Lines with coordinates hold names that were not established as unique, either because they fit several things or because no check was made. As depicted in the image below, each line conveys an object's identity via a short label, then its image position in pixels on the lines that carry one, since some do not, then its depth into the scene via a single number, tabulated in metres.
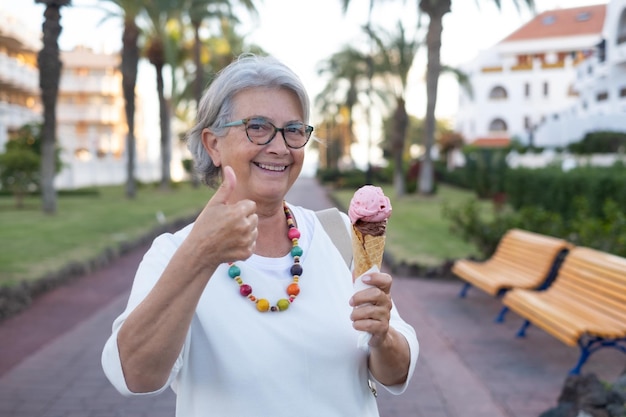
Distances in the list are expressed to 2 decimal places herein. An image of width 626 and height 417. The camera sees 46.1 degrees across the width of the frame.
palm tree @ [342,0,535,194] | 23.78
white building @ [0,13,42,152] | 44.62
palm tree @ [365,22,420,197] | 30.73
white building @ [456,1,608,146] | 58.28
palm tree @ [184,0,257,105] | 31.92
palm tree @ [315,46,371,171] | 41.46
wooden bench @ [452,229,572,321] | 7.52
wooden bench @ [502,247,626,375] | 5.38
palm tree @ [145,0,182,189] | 28.06
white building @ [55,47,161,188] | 69.38
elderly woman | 1.69
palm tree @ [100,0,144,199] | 27.27
